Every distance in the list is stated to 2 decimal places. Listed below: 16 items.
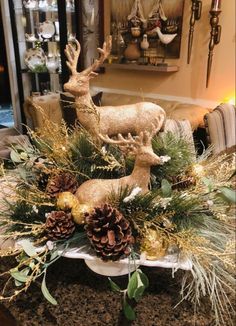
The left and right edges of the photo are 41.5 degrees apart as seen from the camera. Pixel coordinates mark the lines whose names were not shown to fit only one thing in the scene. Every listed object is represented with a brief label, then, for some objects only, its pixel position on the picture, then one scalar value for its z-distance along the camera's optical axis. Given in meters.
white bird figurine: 2.82
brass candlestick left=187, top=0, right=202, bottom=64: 2.61
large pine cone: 0.54
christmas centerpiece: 0.55
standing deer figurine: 0.64
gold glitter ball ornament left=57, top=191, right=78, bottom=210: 0.59
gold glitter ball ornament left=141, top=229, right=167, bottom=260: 0.56
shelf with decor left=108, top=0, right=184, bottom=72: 2.83
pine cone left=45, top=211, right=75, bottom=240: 0.57
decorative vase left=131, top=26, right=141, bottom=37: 2.95
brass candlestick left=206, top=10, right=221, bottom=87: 2.50
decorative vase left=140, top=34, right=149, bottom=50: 2.93
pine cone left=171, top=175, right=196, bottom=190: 0.66
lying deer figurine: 0.57
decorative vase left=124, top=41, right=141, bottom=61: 3.04
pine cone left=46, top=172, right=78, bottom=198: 0.62
